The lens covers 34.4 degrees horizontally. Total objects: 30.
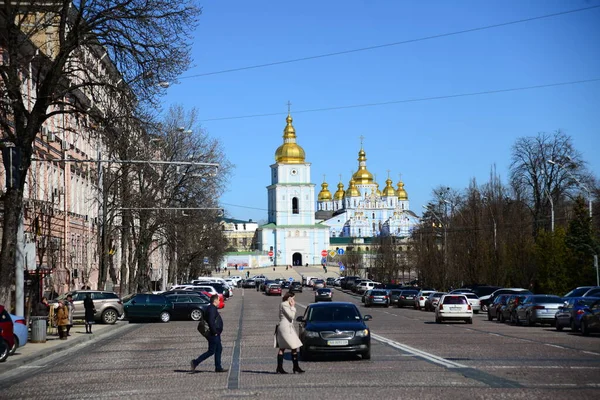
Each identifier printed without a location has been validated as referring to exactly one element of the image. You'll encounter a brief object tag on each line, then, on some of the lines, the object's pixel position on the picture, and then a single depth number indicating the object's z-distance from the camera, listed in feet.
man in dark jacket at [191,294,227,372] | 65.98
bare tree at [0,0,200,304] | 86.28
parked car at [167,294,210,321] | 156.35
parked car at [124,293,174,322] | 153.48
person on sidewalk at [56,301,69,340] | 107.24
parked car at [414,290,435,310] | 206.39
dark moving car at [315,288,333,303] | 231.07
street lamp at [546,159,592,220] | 250.39
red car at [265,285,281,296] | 307.37
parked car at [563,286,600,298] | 142.98
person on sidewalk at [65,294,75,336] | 111.25
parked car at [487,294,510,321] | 151.54
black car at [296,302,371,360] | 72.74
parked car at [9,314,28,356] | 85.05
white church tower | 625.41
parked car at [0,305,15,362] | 78.48
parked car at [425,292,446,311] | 190.27
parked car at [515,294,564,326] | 127.95
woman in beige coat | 62.90
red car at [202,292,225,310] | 190.98
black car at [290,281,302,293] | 334.01
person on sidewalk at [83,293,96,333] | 118.01
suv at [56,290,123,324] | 140.36
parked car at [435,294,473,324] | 140.15
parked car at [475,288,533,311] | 177.68
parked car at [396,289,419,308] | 222.07
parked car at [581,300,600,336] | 104.01
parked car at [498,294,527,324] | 139.95
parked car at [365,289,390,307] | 218.79
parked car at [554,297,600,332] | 110.63
